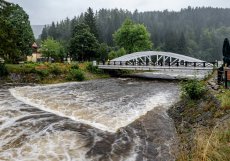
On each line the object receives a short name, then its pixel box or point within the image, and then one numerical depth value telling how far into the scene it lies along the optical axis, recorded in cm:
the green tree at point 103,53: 3614
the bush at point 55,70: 1865
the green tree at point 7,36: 1667
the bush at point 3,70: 1679
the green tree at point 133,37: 3197
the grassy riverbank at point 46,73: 1741
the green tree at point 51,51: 3201
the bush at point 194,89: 831
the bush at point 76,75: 1899
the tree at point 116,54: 3243
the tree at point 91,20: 3755
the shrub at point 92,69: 2206
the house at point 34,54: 3365
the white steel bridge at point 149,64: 1809
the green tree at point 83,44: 2888
